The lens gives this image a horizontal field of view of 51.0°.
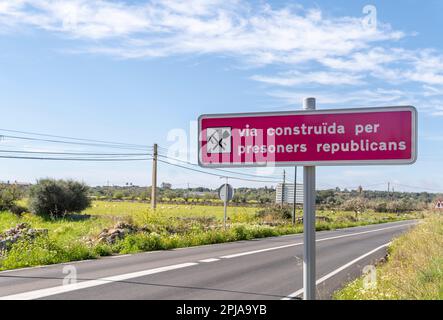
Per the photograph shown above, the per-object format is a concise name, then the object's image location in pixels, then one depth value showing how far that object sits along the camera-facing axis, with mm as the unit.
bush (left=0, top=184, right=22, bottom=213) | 45775
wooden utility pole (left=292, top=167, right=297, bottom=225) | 41875
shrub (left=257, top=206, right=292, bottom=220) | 47438
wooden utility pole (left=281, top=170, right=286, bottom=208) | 37700
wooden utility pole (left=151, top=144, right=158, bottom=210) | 36700
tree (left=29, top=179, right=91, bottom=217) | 43350
